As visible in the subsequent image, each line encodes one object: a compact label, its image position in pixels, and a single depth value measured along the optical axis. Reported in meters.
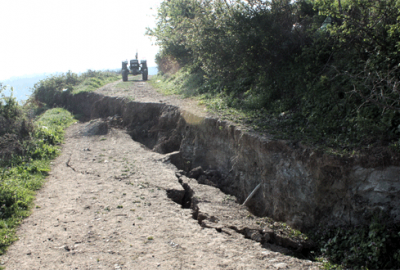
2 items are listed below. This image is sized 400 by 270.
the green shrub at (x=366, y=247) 4.34
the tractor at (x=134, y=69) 21.86
